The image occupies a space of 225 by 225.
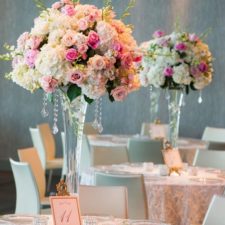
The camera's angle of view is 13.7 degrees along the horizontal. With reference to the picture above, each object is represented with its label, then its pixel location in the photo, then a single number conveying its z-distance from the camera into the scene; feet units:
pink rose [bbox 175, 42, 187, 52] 32.97
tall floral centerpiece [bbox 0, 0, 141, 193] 16.63
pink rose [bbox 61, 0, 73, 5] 17.80
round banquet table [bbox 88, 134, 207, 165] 35.06
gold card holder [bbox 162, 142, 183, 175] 25.23
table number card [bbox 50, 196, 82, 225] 14.85
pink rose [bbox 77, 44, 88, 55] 16.68
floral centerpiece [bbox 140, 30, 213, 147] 32.43
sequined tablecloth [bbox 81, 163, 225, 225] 23.65
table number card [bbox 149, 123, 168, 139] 31.88
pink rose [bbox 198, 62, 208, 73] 32.44
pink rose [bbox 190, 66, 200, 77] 32.43
